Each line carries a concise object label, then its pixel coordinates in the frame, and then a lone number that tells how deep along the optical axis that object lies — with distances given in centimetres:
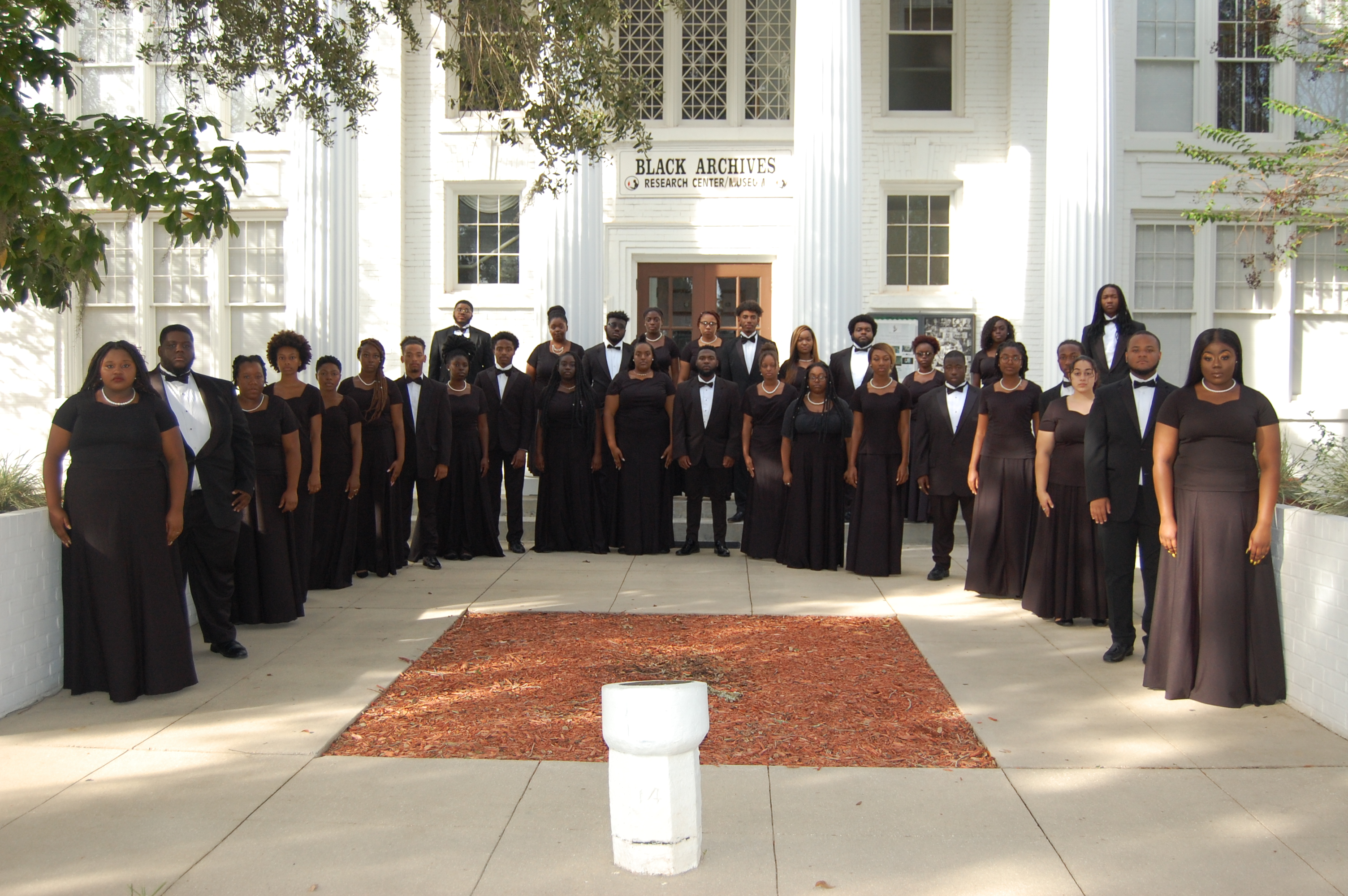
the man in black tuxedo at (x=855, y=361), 1158
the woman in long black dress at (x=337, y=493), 923
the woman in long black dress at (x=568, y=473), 1118
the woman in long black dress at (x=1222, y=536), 596
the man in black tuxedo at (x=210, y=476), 687
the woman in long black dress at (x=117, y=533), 600
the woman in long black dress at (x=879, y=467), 992
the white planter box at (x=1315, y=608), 557
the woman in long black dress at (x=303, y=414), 857
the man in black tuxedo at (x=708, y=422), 1079
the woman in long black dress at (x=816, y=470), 1011
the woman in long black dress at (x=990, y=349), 1077
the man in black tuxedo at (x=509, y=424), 1105
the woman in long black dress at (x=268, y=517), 774
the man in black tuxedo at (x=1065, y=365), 881
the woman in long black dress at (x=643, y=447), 1099
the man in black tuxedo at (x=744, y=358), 1175
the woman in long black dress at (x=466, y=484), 1072
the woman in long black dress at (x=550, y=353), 1146
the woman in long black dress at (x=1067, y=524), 789
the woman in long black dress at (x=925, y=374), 1054
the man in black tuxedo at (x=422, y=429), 1023
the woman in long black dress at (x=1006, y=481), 877
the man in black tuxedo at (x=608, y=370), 1138
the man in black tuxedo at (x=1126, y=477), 685
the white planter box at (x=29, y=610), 583
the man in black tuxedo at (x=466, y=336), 1245
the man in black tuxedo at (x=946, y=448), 968
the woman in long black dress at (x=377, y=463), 976
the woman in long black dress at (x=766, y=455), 1045
